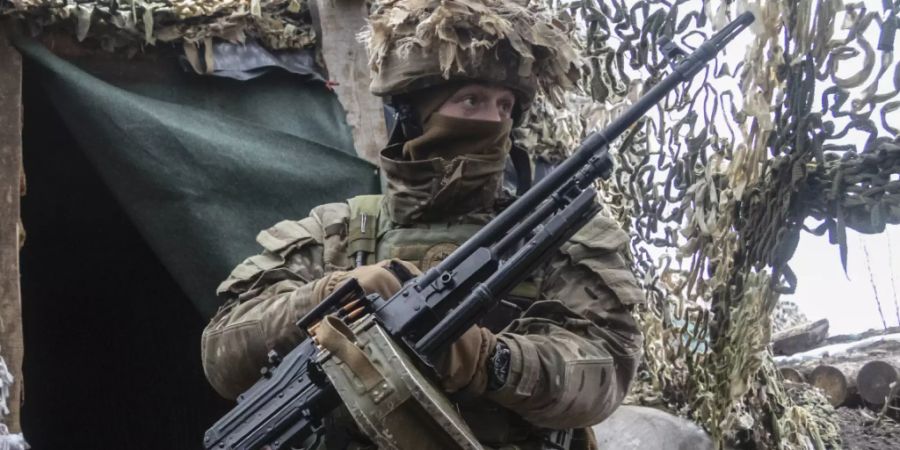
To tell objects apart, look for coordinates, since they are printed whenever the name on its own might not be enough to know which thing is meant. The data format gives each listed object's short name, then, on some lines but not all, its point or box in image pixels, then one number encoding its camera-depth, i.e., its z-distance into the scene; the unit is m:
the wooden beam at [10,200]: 3.39
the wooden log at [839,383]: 5.09
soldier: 2.29
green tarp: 3.56
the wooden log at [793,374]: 5.36
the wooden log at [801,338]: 5.89
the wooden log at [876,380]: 4.89
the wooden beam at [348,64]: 3.82
